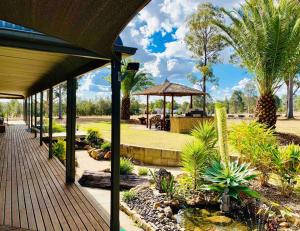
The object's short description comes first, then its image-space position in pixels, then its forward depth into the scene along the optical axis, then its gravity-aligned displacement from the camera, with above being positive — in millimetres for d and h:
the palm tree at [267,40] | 8353 +2804
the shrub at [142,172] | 5569 -1513
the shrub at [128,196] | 4041 -1557
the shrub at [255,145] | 4871 -766
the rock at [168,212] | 3602 -1648
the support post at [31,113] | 11144 -67
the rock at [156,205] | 3769 -1596
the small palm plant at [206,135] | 5143 -534
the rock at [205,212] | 3921 -1811
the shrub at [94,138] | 9456 -1141
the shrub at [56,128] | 10646 -828
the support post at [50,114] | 5875 -75
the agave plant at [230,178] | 4074 -1267
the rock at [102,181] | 4685 -1503
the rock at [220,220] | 3699 -1824
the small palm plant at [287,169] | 4600 -1201
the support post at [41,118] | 7484 -210
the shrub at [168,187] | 4123 -1428
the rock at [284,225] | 3616 -1848
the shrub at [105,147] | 7999 -1287
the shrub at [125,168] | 5289 -1348
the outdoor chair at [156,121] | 13441 -554
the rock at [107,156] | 7541 -1503
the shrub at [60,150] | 6369 -1128
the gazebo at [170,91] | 12578 +1238
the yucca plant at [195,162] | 4474 -1012
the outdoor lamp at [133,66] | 2849 +593
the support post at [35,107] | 9854 +197
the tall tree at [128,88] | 18524 +2005
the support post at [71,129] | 4179 -333
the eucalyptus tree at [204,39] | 18616 +6522
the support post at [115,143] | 2564 -365
